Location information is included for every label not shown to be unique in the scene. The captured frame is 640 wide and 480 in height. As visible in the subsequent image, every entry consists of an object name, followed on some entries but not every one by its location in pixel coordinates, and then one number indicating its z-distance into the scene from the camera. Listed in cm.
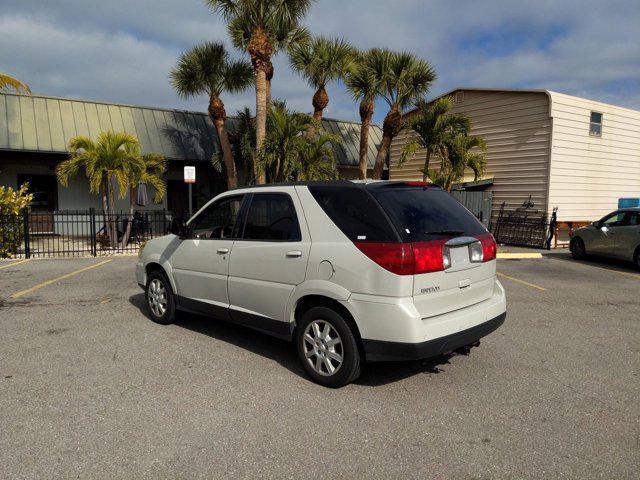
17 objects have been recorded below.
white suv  369
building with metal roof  1612
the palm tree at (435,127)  1479
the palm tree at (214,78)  1639
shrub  1248
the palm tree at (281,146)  1400
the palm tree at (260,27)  1442
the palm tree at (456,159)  1464
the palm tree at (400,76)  1554
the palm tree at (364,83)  1589
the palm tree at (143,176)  1434
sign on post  1242
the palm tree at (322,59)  1616
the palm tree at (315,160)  1405
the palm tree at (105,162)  1351
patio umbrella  1512
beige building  1532
